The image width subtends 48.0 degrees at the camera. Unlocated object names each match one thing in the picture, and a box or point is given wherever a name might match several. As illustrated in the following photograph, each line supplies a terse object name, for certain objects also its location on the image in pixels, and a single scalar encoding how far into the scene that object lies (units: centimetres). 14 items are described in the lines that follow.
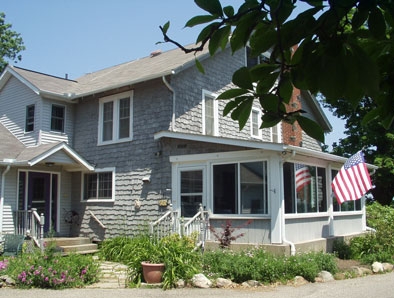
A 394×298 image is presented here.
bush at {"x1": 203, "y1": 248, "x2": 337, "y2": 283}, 926
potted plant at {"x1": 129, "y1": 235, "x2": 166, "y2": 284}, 941
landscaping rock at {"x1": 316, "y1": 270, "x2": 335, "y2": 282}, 974
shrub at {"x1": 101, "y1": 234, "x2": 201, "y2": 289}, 923
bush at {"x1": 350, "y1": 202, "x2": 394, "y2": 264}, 1204
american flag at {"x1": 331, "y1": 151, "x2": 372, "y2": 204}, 1297
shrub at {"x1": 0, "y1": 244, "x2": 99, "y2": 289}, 923
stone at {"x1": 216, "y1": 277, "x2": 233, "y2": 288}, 899
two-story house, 1212
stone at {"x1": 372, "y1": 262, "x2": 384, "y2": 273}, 1093
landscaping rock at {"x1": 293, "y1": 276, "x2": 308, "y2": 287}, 931
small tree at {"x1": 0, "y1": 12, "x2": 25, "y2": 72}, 3569
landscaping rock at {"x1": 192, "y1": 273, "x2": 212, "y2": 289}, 897
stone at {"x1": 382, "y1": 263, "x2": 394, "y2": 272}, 1115
